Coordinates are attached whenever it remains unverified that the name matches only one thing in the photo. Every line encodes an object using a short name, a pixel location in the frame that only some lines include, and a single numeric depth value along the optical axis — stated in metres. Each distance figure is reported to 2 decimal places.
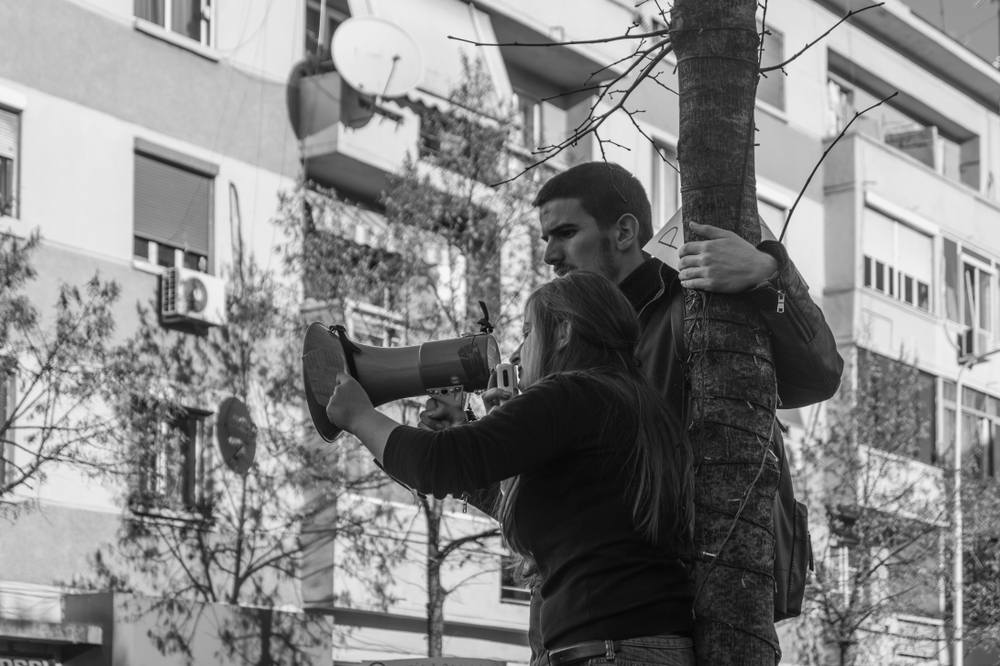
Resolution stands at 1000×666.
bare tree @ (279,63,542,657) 18.61
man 4.08
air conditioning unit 18.22
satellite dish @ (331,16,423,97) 20.44
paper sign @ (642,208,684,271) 4.57
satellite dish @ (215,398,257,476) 18.27
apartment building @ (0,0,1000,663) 17.39
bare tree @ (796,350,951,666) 23.84
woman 3.62
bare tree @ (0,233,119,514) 15.57
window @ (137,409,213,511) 17.17
